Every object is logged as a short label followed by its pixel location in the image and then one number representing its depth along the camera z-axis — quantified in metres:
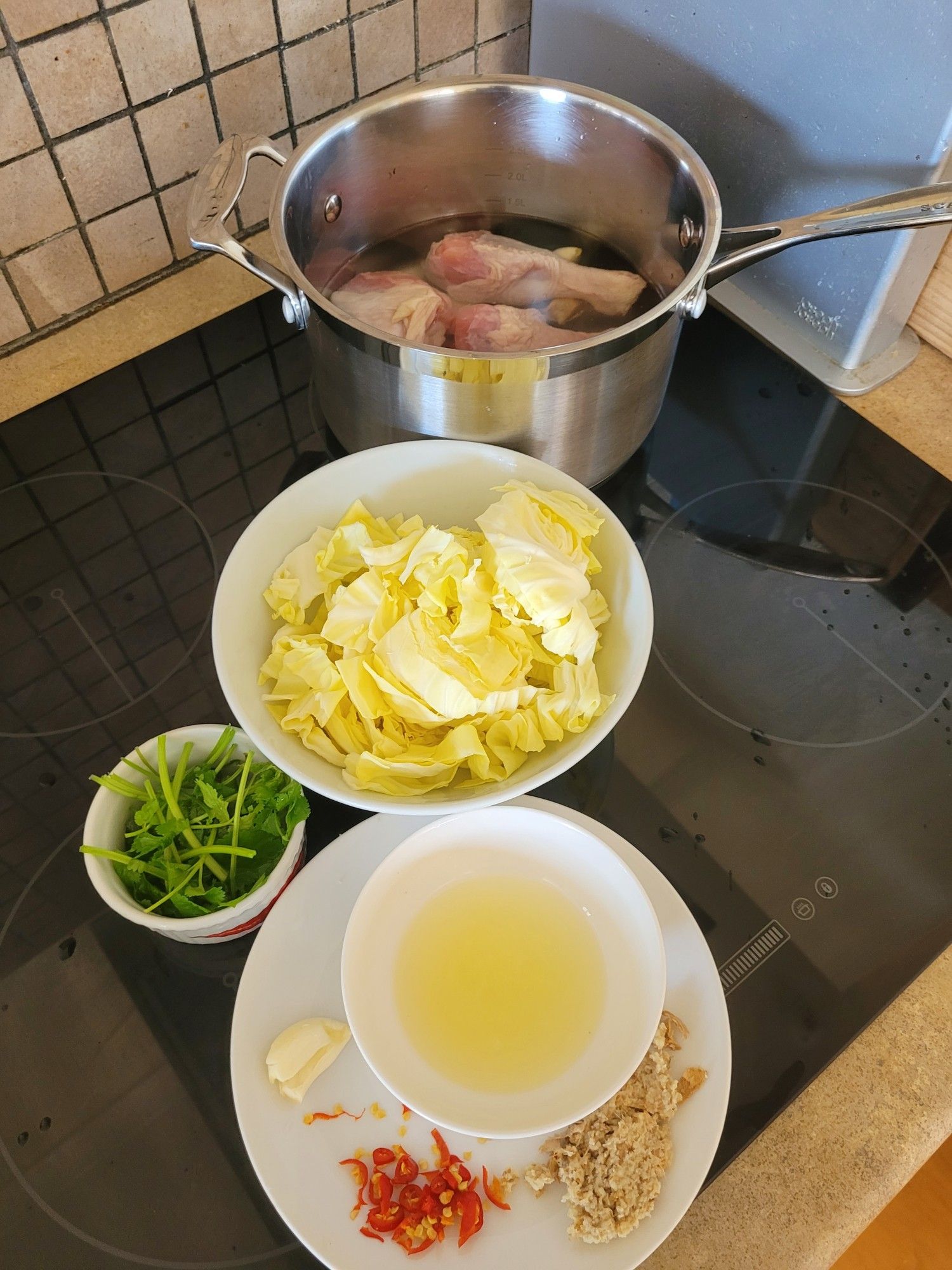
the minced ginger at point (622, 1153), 0.60
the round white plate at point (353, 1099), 0.61
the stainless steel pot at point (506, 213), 0.81
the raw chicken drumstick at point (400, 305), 0.94
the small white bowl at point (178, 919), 0.68
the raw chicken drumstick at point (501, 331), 0.94
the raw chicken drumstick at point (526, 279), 1.01
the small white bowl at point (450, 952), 0.61
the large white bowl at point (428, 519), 0.71
